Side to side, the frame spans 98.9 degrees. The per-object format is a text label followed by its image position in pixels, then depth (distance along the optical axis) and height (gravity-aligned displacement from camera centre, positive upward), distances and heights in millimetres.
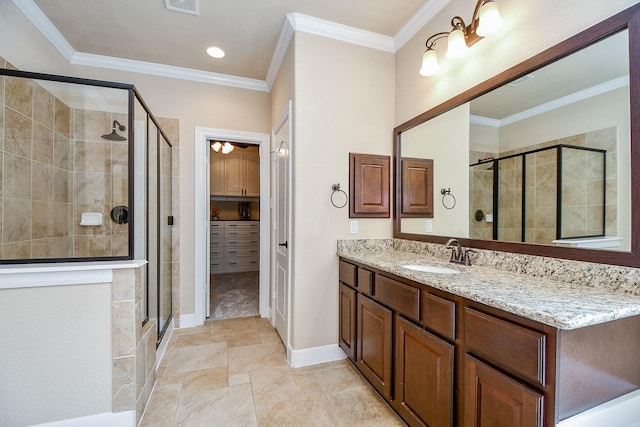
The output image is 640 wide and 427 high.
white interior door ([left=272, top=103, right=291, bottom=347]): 2430 -166
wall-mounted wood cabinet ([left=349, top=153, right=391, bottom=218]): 2375 +230
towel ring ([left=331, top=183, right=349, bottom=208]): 2311 +149
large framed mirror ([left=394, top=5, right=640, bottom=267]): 1113 +306
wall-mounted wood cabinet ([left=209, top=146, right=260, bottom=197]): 5617 +794
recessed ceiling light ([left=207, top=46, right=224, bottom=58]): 2613 +1553
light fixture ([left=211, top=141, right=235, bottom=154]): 5113 +1224
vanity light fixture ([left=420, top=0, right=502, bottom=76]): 1513 +1095
